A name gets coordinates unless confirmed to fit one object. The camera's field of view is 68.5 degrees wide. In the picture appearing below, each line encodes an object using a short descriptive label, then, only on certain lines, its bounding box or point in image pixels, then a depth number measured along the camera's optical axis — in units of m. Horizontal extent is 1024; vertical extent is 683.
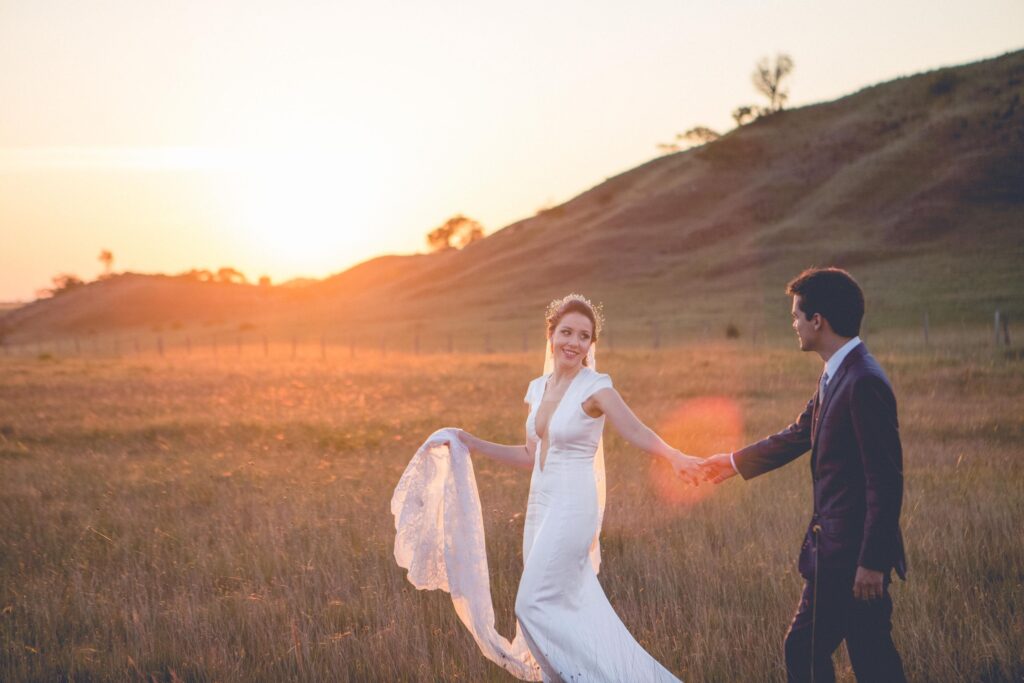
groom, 3.37
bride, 4.32
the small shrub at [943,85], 93.81
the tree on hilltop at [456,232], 161.12
